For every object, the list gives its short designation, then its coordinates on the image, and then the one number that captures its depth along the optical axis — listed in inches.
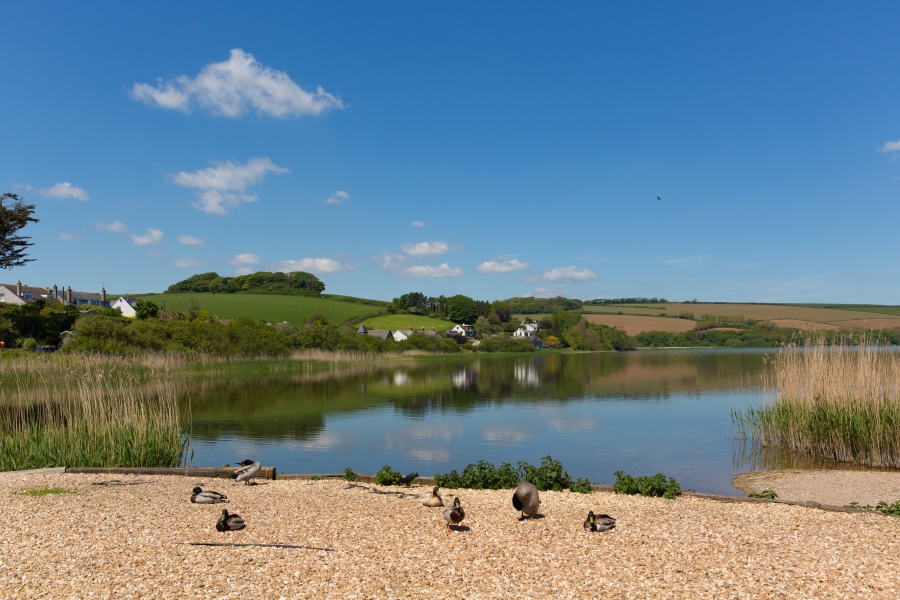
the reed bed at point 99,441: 466.3
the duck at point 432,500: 334.7
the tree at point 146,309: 2317.9
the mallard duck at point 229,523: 272.2
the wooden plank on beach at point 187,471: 424.5
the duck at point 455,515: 284.5
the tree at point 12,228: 1537.9
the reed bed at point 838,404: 534.9
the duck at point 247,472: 406.6
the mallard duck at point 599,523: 281.6
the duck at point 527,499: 307.6
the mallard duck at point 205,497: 327.6
